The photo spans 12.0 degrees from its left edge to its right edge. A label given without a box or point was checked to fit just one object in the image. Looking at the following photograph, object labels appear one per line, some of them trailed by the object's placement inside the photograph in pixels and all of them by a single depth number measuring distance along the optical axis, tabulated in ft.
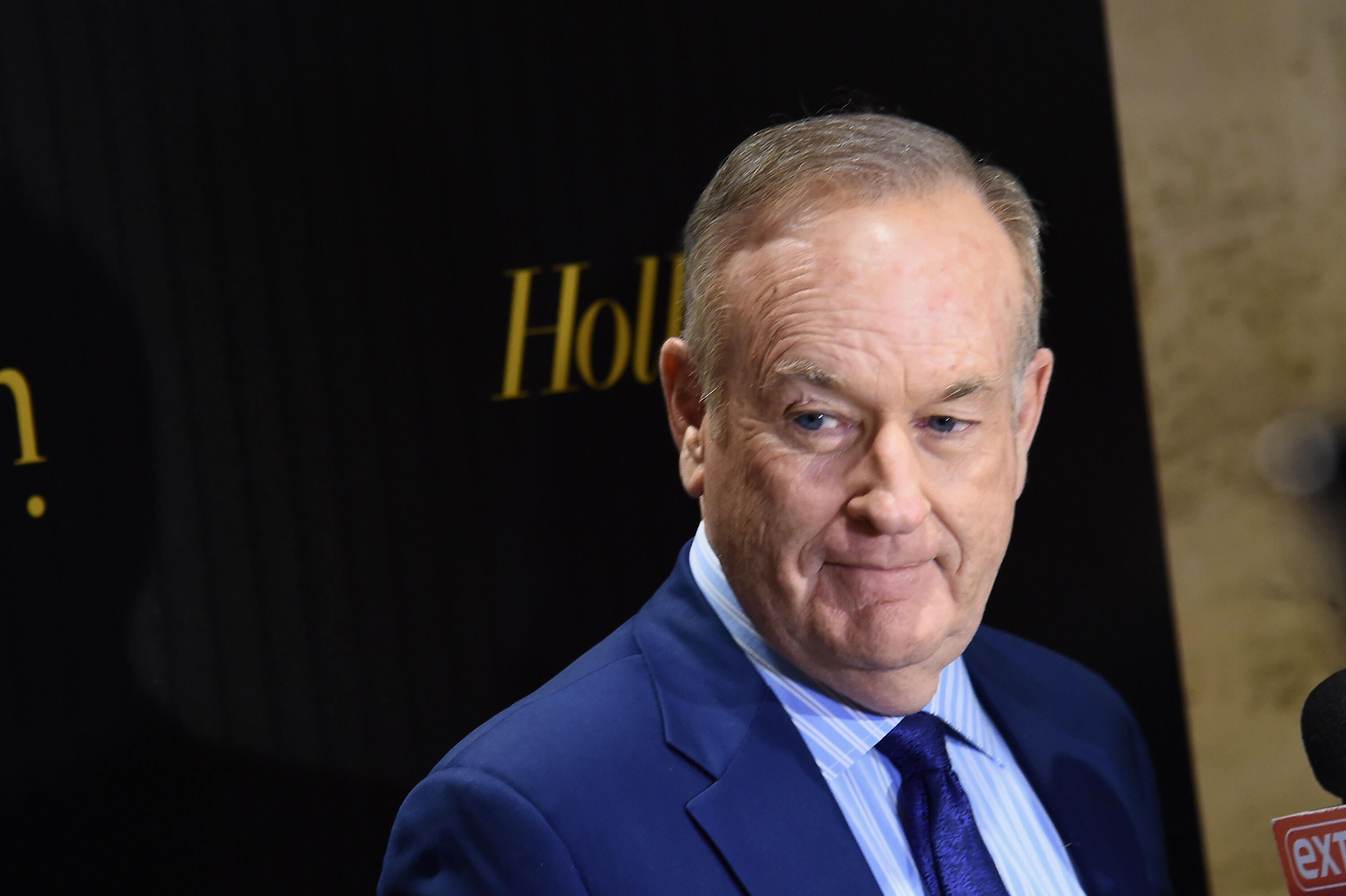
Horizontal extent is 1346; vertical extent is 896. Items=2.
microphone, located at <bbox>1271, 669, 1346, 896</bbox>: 9.51
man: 9.62
